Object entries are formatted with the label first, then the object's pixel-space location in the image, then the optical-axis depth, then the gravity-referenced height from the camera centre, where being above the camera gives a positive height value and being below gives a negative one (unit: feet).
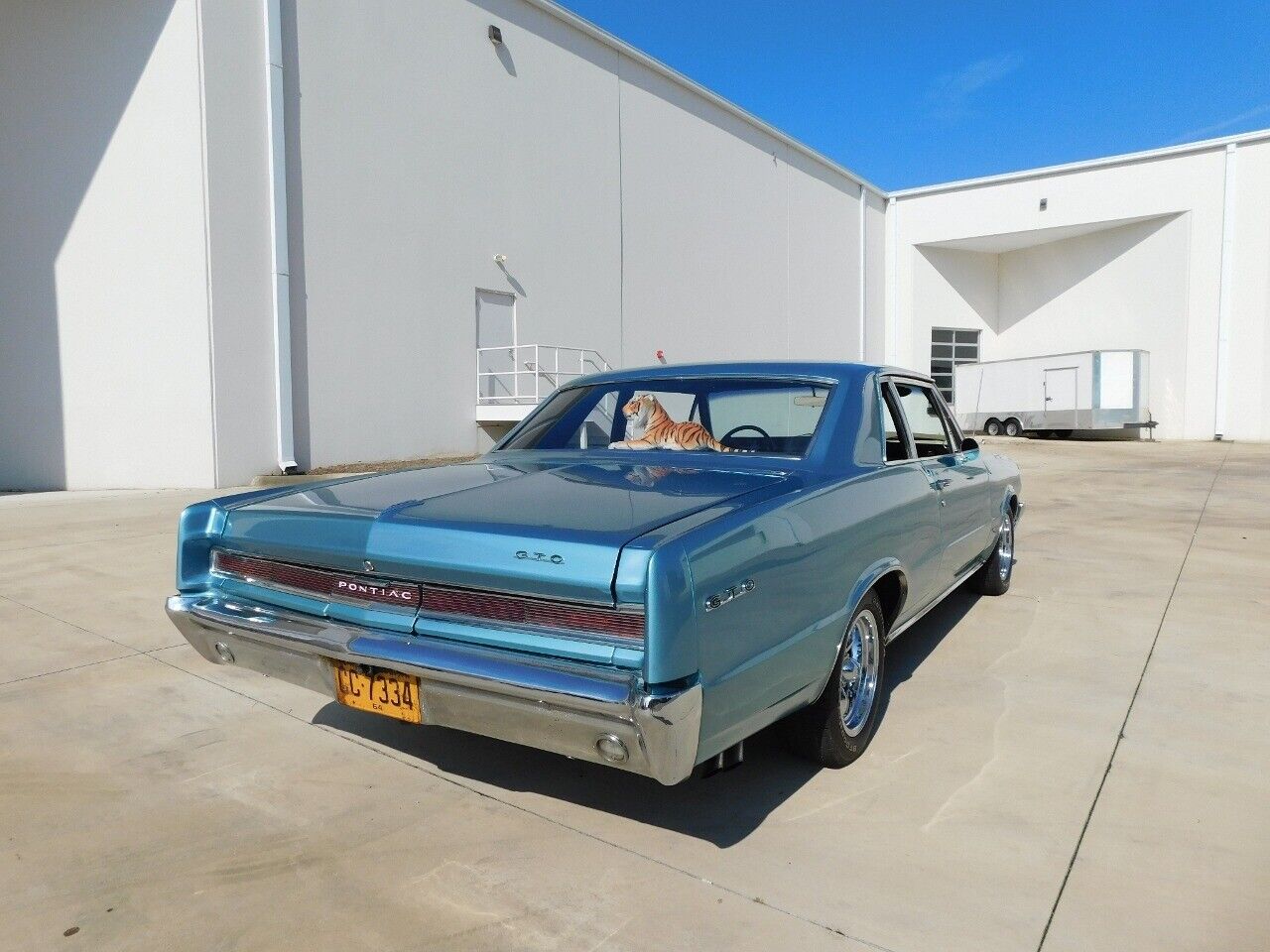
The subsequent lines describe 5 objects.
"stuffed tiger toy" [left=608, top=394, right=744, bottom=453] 11.84 -0.34
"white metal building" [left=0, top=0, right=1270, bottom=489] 41.52 +10.12
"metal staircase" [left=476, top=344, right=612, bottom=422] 52.29 +1.91
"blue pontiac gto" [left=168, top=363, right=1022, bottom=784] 7.03 -1.60
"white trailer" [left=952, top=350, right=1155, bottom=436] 79.05 +0.98
